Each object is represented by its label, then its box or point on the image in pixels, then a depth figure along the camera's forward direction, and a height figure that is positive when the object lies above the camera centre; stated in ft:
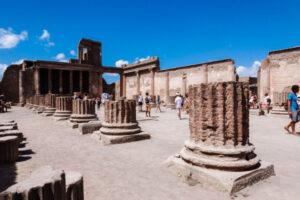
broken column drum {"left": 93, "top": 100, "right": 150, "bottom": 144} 21.50 -2.09
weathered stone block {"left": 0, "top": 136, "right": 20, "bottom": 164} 14.82 -3.06
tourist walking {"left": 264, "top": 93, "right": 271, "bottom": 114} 47.32 -0.35
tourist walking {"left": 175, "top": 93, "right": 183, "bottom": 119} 41.00 -0.18
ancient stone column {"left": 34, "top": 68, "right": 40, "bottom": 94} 88.50 +8.46
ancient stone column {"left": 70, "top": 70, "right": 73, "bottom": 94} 101.08 +9.32
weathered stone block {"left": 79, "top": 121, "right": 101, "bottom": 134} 25.79 -2.90
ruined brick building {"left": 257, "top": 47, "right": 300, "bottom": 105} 56.44 +7.08
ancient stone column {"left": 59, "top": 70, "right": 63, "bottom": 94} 99.09 +7.68
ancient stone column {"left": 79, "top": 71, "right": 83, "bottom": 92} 105.05 +8.49
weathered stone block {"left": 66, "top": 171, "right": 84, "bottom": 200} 7.55 -2.82
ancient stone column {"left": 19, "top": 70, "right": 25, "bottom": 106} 87.66 +5.73
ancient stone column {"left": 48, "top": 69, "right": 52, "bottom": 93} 94.21 +9.03
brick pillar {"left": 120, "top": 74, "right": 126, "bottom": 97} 110.93 +9.25
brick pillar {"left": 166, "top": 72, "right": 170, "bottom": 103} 86.65 +6.39
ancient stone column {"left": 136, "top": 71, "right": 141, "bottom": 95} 101.40 +8.41
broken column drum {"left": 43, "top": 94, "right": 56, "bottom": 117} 47.24 -0.87
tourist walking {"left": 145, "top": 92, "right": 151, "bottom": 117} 43.25 -0.15
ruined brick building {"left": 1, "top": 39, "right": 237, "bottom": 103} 75.32 +9.84
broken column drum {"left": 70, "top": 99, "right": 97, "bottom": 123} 31.24 -1.35
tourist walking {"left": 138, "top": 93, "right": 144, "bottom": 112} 56.42 +0.06
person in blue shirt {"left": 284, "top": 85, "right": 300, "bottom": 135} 23.35 -0.71
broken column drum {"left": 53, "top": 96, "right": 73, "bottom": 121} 38.57 -1.13
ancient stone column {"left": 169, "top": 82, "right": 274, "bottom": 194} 11.51 -2.19
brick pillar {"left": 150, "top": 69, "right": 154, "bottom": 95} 93.35 +7.70
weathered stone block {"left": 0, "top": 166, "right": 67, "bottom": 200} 6.08 -2.34
